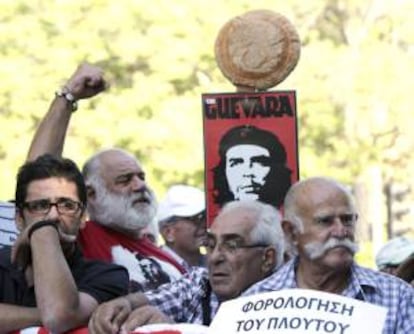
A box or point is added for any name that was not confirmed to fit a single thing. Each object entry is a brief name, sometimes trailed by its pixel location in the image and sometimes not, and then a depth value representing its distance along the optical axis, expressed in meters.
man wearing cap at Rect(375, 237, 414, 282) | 19.21
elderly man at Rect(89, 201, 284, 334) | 13.22
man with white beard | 15.13
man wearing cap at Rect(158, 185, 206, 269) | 20.37
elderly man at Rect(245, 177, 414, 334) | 12.48
